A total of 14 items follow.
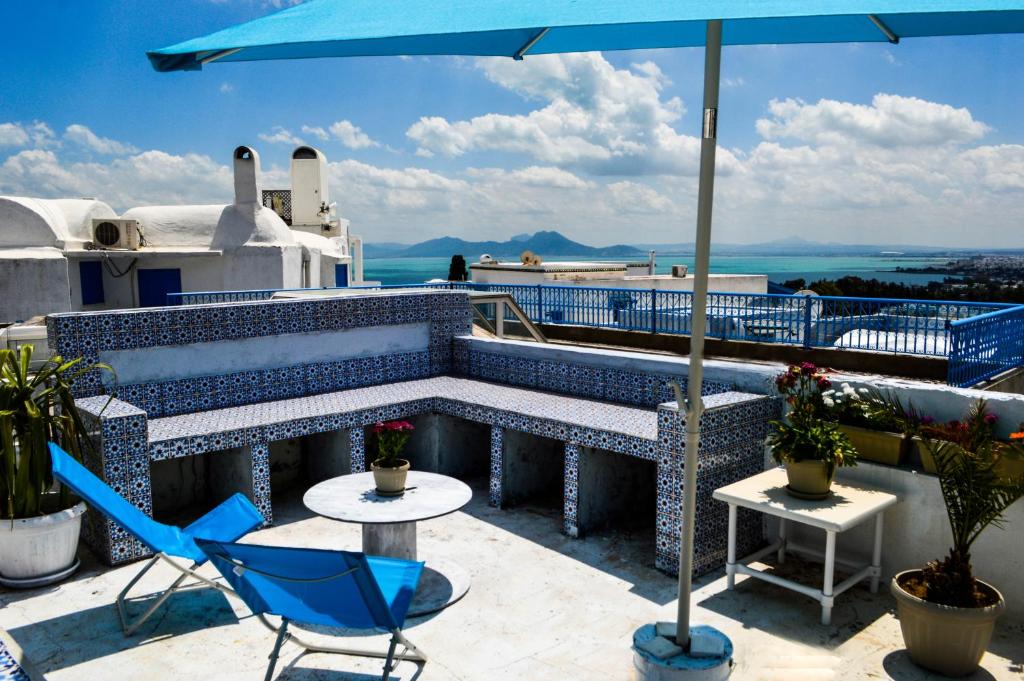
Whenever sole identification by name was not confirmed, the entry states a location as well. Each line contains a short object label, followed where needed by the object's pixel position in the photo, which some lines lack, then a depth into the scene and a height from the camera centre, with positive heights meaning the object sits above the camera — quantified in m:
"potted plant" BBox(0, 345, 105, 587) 4.86 -1.51
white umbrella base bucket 3.32 -1.76
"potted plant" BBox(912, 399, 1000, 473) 4.52 -1.07
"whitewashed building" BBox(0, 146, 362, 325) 19.39 -0.16
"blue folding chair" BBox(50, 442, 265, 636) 4.19 -1.63
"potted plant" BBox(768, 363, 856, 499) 4.69 -1.21
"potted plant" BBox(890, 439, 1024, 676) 3.88 -1.73
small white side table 4.43 -1.49
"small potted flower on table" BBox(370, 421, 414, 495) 4.90 -1.36
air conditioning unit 19.56 +0.10
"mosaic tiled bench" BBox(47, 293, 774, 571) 5.36 -1.31
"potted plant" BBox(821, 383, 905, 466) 5.00 -1.12
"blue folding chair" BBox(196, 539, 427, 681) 3.44 -1.54
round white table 4.62 -1.57
